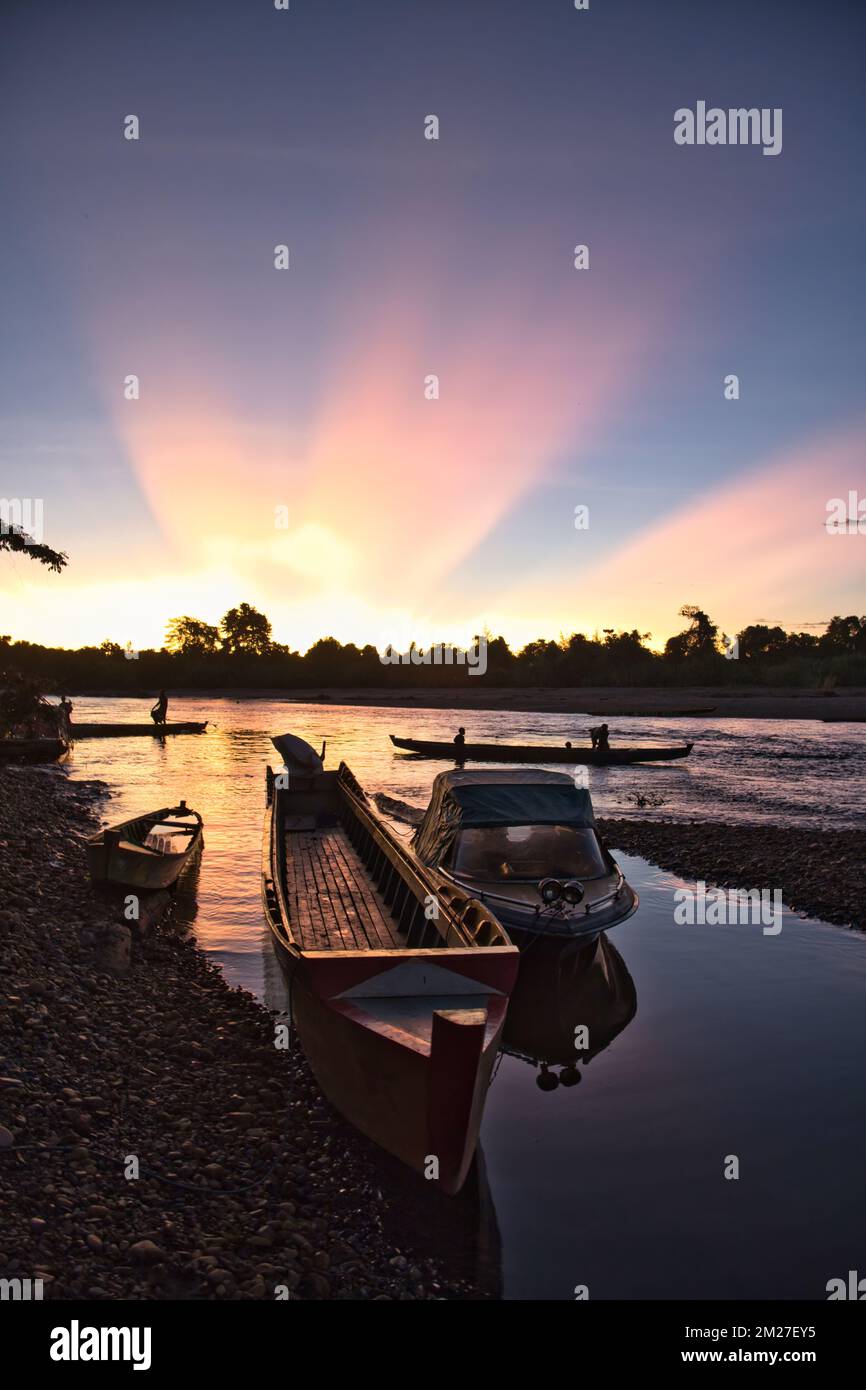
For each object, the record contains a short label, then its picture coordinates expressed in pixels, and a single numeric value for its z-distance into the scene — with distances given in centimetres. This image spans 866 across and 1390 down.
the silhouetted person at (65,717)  4103
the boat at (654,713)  6700
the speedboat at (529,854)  1058
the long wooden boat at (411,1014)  615
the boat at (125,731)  5422
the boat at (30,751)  3431
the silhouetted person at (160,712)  5728
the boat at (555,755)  4072
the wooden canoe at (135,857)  1295
